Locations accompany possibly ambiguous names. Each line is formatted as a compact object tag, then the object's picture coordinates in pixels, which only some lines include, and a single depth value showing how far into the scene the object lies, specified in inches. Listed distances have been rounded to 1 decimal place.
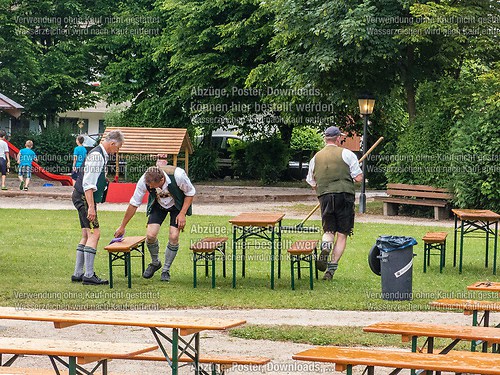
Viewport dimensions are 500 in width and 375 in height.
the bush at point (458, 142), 1075.9
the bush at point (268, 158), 1689.2
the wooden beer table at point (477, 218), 633.0
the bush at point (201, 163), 1733.5
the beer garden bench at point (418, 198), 1122.7
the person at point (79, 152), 1301.7
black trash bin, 539.2
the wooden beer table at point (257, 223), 574.9
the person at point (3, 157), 1312.7
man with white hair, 553.0
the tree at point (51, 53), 1764.3
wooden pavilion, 1259.2
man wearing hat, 595.8
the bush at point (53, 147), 1787.9
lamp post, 1175.0
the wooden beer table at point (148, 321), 285.6
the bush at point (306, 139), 1957.4
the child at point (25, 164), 1337.5
